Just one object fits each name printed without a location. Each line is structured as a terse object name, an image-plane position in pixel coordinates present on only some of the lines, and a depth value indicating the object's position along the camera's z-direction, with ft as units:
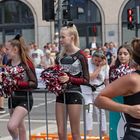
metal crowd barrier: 23.83
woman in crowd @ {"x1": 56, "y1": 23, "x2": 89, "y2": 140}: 22.19
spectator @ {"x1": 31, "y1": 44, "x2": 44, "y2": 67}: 74.69
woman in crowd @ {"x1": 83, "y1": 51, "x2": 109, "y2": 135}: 31.53
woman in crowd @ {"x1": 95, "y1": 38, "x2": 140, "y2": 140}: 13.48
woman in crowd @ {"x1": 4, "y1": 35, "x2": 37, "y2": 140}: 23.21
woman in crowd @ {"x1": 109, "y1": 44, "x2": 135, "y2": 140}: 20.16
